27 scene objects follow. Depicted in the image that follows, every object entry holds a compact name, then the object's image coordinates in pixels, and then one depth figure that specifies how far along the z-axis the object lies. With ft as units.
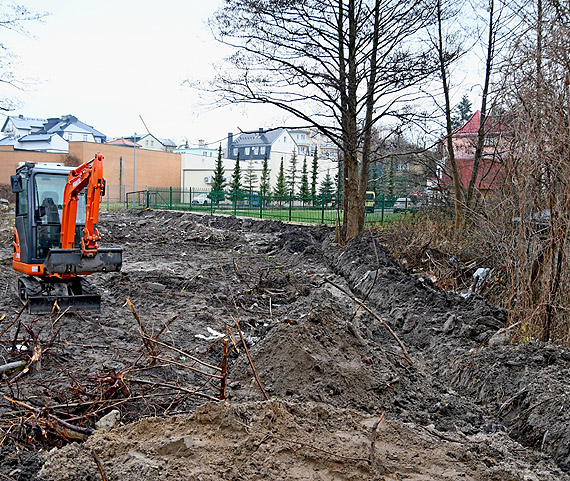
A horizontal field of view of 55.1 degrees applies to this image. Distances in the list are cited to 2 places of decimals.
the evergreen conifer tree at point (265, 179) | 179.68
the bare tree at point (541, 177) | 20.27
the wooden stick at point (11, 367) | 19.89
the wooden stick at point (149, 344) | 20.45
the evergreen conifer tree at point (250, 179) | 196.13
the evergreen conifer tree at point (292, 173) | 201.48
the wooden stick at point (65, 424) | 15.15
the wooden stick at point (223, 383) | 16.04
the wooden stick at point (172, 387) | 16.65
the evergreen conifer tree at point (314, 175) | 173.31
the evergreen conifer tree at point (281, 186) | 182.60
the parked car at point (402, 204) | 98.12
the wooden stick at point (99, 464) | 12.15
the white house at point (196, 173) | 204.54
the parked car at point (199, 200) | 140.33
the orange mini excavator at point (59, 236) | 31.45
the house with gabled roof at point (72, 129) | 274.36
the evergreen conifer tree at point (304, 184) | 187.32
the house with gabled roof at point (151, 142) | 277.64
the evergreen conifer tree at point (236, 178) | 179.17
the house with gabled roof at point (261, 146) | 267.39
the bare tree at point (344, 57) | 51.21
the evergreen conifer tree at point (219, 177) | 179.01
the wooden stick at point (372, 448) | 13.44
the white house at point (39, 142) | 245.04
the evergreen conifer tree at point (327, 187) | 177.21
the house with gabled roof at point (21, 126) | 297.53
